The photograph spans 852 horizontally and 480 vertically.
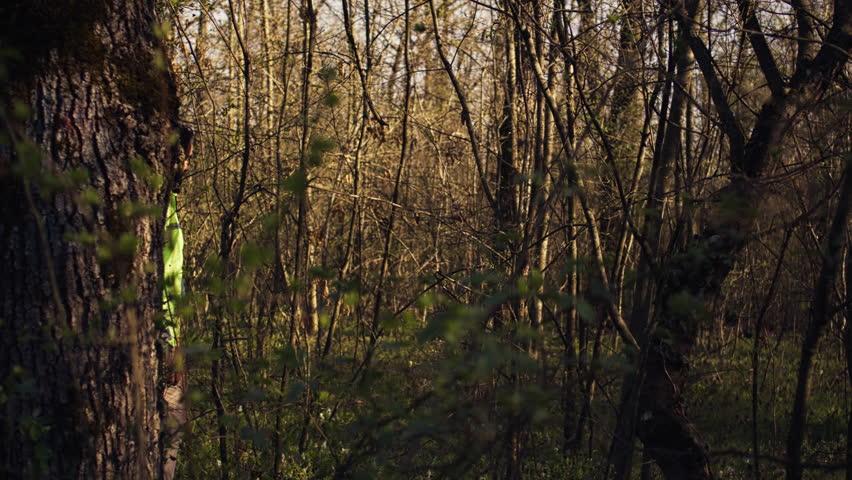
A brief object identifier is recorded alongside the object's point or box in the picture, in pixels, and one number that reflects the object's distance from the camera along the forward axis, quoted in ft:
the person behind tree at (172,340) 8.00
